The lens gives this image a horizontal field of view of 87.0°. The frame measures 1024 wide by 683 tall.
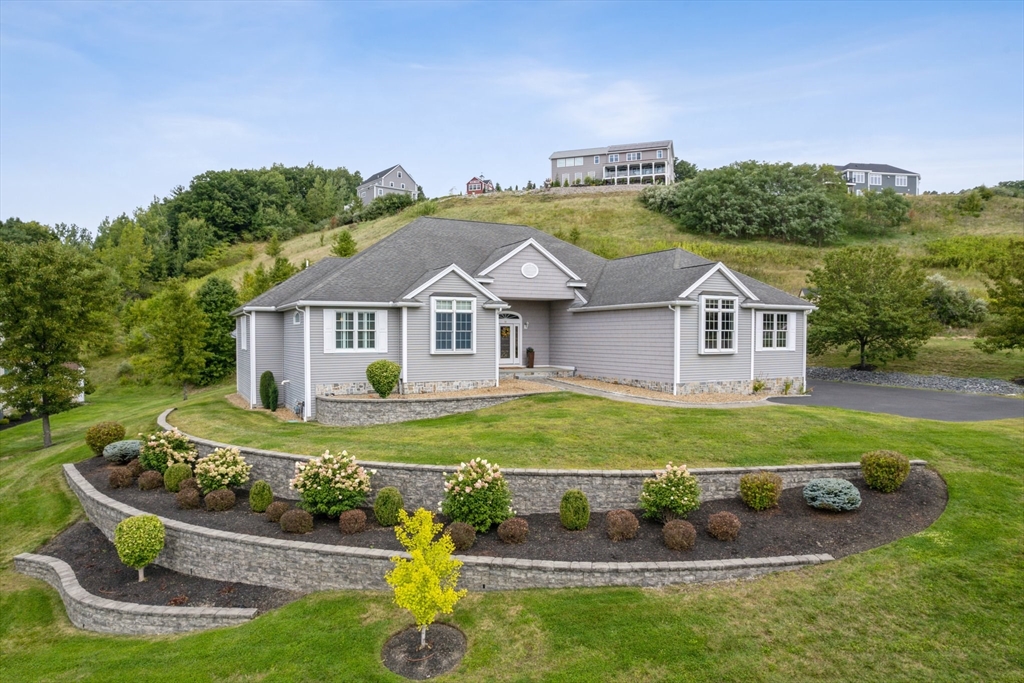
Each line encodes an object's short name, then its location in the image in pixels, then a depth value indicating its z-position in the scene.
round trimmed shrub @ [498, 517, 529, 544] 9.19
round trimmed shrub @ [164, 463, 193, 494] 12.46
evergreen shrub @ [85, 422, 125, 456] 15.44
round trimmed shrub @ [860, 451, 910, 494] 10.02
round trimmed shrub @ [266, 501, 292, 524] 10.46
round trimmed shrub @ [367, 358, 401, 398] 17.03
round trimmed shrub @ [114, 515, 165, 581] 9.52
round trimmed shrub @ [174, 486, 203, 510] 11.36
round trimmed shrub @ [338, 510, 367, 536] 9.77
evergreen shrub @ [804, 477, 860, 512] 9.52
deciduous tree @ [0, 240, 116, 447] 17.14
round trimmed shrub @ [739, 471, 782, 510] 9.80
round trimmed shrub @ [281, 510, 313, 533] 9.88
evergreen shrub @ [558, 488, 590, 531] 9.52
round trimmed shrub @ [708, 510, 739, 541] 8.84
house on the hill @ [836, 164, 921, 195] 78.06
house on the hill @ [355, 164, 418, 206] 85.14
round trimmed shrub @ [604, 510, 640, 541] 9.16
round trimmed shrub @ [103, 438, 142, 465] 14.46
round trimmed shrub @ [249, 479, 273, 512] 11.06
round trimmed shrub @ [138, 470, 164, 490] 12.72
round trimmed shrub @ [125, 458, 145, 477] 13.43
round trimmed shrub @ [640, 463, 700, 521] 9.59
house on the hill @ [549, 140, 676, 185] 77.81
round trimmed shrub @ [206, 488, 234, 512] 11.16
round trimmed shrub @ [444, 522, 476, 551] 8.98
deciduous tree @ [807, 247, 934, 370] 22.98
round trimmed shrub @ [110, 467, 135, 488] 12.89
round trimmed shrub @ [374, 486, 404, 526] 10.05
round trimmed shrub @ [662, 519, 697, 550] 8.66
